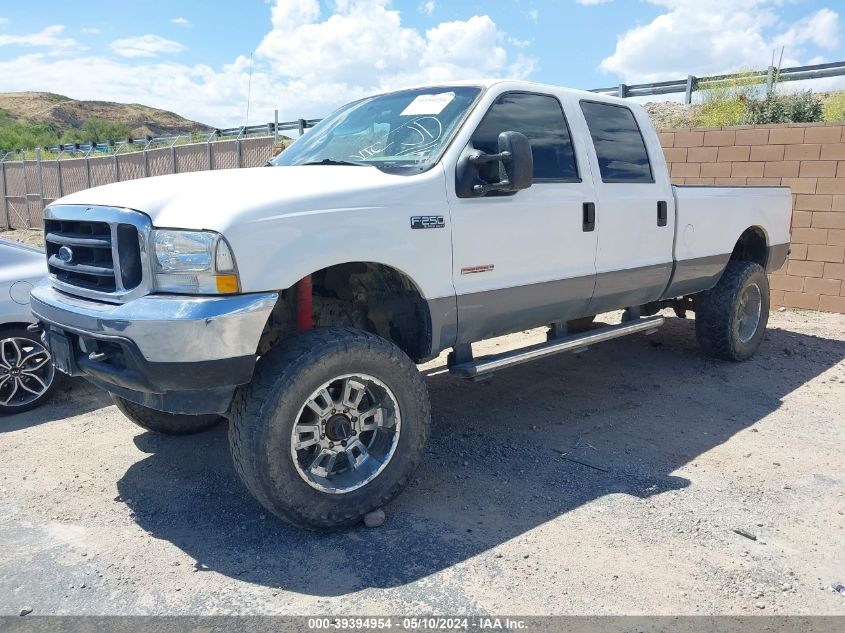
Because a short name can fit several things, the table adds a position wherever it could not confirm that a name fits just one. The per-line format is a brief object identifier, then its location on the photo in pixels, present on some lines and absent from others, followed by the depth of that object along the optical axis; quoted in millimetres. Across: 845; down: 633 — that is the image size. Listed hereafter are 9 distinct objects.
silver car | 5375
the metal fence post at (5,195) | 25734
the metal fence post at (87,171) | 22219
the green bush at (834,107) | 12226
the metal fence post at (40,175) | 23312
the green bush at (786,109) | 11219
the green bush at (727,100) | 12477
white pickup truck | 3133
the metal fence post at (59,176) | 22998
